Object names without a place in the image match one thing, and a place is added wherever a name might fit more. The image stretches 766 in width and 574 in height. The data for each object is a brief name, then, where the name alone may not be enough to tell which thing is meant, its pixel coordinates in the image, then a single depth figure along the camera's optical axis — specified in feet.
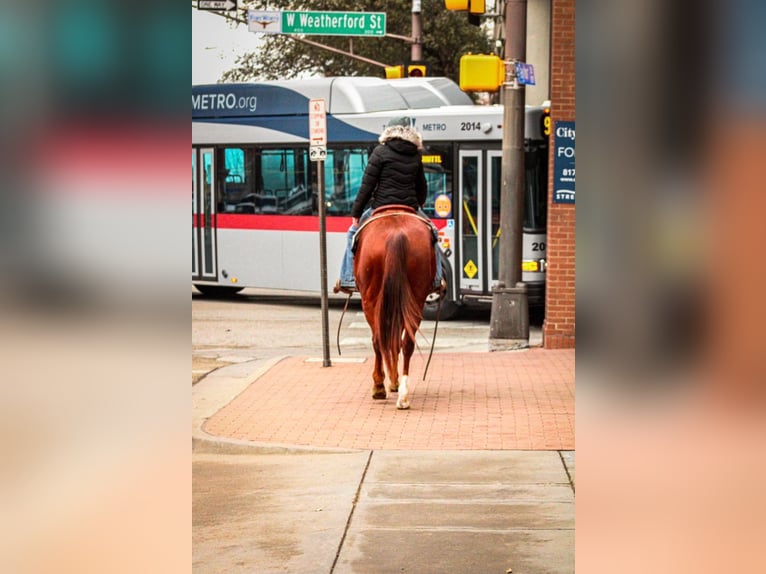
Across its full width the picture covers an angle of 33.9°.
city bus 64.64
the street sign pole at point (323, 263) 44.10
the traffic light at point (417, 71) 89.20
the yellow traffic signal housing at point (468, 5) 55.01
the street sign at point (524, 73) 51.24
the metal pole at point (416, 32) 102.27
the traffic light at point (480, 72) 50.93
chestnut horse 35.01
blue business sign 49.93
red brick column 49.62
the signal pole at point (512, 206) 51.67
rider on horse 36.47
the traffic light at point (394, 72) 97.91
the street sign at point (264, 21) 80.09
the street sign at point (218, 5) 71.26
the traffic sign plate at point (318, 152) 45.52
